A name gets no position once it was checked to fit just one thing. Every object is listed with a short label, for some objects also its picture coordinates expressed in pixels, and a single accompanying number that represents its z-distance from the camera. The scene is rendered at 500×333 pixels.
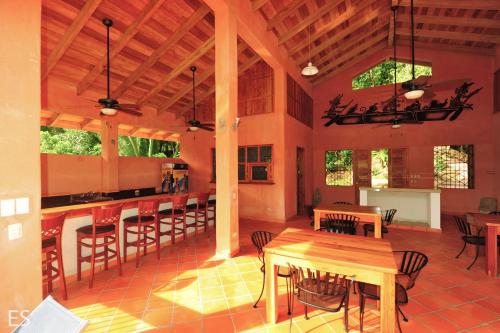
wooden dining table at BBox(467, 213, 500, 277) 3.37
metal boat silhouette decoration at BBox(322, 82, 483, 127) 4.32
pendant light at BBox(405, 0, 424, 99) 3.73
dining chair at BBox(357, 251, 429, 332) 2.13
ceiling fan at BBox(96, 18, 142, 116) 4.32
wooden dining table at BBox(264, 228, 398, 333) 1.89
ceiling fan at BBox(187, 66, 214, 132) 6.15
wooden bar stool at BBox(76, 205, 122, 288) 3.20
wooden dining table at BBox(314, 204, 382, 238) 3.91
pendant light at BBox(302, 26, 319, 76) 4.86
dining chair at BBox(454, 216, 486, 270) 3.71
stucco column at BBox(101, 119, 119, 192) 7.11
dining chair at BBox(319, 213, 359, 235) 4.04
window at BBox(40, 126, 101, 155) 12.45
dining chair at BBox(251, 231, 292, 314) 2.72
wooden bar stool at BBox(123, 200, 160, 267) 3.87
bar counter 3.33
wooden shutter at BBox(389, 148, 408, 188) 8.28
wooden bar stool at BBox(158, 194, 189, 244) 4.46
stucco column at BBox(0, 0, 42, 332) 1.83
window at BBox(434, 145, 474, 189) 7.68
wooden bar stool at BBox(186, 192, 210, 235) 5.12
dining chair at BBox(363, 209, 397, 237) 4.50
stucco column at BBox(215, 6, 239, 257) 4.25
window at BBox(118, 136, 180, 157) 13.54
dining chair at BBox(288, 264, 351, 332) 2.00
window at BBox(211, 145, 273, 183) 7.12
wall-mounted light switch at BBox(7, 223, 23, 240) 1.85
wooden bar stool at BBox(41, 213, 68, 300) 2.67
